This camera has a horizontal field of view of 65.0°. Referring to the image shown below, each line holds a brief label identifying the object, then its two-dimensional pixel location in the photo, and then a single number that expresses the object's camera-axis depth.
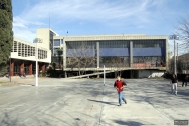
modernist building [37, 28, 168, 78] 36.80
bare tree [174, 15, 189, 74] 25.47
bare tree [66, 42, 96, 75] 36.19
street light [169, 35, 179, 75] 17.40
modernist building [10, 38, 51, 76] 31.37
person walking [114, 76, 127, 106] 8.05
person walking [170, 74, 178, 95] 11.72
